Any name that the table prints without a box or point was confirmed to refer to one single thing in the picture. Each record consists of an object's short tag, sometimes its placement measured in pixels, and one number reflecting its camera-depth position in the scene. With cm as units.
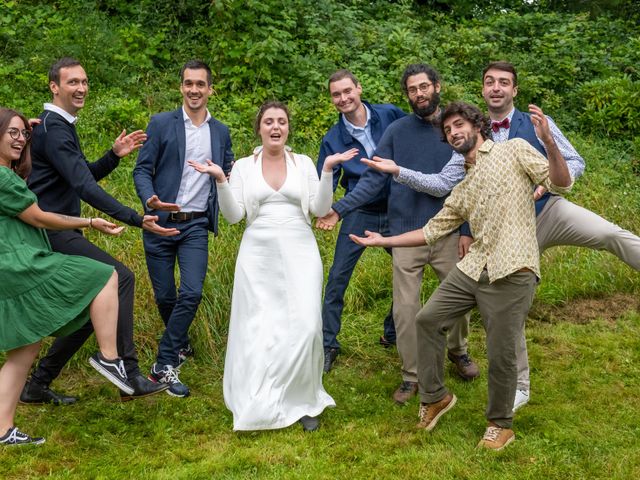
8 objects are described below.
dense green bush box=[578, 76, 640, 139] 1184
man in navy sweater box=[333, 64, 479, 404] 609
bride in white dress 557
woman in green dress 508
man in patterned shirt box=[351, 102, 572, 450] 493
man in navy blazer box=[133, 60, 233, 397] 625
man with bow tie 562
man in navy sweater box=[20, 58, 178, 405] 567
